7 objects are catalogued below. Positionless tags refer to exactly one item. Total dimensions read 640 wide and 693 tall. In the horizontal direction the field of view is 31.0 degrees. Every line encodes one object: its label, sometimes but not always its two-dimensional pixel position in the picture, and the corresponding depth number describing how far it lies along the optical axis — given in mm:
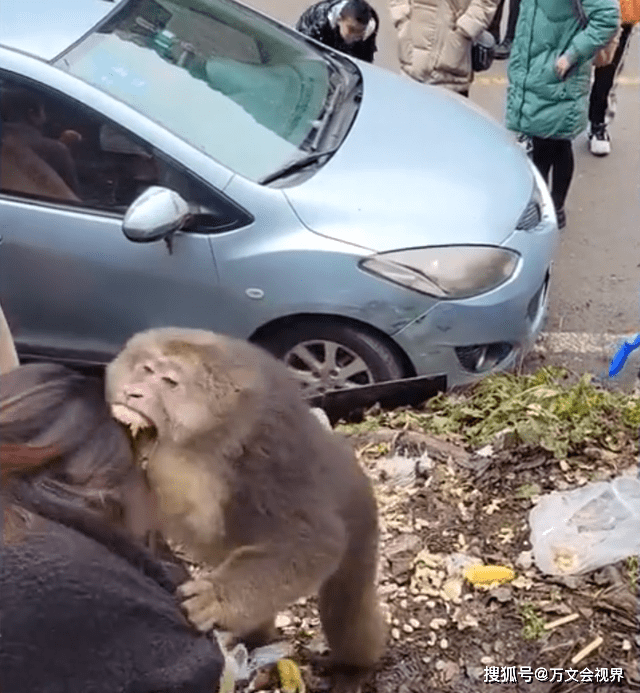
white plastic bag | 3309
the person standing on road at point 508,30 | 8297
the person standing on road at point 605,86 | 7188
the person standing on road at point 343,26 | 6359
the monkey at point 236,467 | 2334
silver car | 4531
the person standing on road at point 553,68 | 5895
